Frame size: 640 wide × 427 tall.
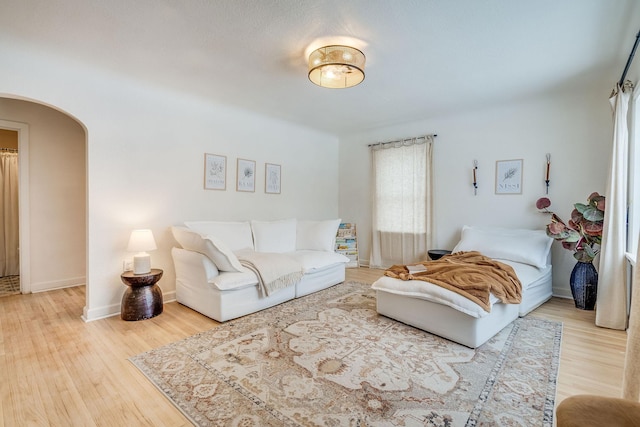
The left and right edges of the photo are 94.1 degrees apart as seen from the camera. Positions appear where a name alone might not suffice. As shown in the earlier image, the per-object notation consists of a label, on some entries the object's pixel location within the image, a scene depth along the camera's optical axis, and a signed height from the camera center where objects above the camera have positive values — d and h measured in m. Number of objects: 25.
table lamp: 2.97 -0.44
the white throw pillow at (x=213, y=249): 2.85 -0.44
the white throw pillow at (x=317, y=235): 4.37 -0.44
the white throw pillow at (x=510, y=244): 3.37 -0.42
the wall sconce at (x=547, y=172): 3.72 +0.47
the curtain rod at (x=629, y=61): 2.24 +1.26
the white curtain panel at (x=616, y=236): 2.73 -0.24
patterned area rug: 1.60 -1.11
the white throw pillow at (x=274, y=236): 4.05 -0.42
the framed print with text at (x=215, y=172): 3.91 +0.44
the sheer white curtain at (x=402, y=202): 4.69 +0.09
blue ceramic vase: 3.16 -0.81
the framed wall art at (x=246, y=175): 4.29 +0.43
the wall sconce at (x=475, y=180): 4.28 +0.41
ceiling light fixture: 2.40 +1.20
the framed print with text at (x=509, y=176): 3.94 +0.44
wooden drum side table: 2.90 -0.93
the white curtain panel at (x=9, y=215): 4.47 -0.21
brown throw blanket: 2.39 -0.62
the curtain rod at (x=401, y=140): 4.62 +1.12
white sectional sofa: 2.88 -0.65
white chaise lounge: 2.36 -0.79
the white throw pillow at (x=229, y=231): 3.55 -0.33
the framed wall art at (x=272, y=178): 4.65 +0.44
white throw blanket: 3.07 -0.68
